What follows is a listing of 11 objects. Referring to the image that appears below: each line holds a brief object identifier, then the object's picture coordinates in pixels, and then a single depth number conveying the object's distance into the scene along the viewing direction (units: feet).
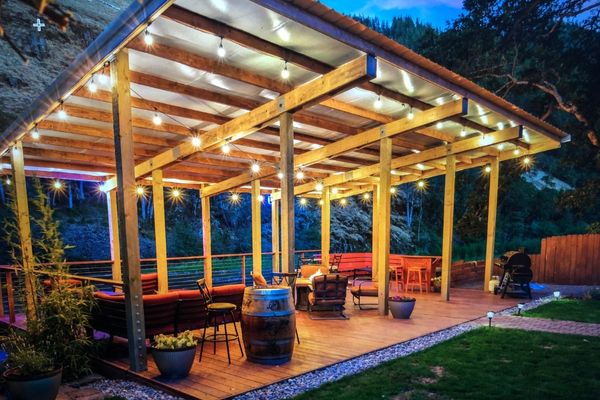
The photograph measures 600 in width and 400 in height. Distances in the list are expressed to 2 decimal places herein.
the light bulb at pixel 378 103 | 18.03
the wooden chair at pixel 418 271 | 28.76
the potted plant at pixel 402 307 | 19.83
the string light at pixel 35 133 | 19.11
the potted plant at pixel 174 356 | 11.84
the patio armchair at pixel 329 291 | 20.48
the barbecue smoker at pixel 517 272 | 25.68
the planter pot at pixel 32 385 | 10.78
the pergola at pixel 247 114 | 12.50
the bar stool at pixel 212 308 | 13.79
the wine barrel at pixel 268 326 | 13.08
